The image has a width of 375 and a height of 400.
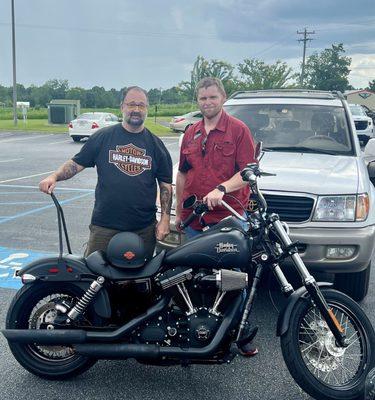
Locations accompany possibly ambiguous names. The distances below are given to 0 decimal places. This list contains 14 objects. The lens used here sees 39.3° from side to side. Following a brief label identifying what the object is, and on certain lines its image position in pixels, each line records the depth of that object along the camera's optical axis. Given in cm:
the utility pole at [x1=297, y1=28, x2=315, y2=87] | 6894
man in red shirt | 374
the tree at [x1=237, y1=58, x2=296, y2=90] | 4909
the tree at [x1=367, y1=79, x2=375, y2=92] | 10725
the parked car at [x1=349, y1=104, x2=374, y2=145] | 2108
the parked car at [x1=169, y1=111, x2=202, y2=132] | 3061
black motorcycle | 312
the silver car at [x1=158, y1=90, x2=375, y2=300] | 423
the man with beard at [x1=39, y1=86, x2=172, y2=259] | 365
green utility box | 3666
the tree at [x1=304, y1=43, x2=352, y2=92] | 8731
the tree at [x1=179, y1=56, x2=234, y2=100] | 5322
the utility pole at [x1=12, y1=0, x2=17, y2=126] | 3326
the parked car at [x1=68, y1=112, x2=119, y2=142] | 2470
